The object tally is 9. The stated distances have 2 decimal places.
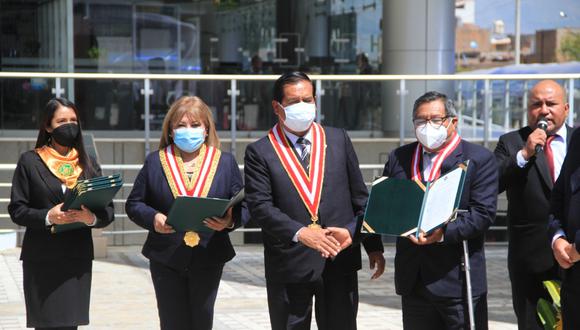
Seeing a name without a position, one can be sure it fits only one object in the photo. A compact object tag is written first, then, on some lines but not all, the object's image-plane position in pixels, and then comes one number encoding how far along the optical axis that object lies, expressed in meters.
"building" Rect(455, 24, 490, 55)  91.10
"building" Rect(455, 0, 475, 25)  90.19
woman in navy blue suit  9.51
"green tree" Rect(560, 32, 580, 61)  77.27
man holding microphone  10.00
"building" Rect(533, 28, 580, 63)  75.88
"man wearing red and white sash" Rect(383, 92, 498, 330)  8.90
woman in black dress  9.76
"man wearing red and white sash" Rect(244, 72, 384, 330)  8.99
